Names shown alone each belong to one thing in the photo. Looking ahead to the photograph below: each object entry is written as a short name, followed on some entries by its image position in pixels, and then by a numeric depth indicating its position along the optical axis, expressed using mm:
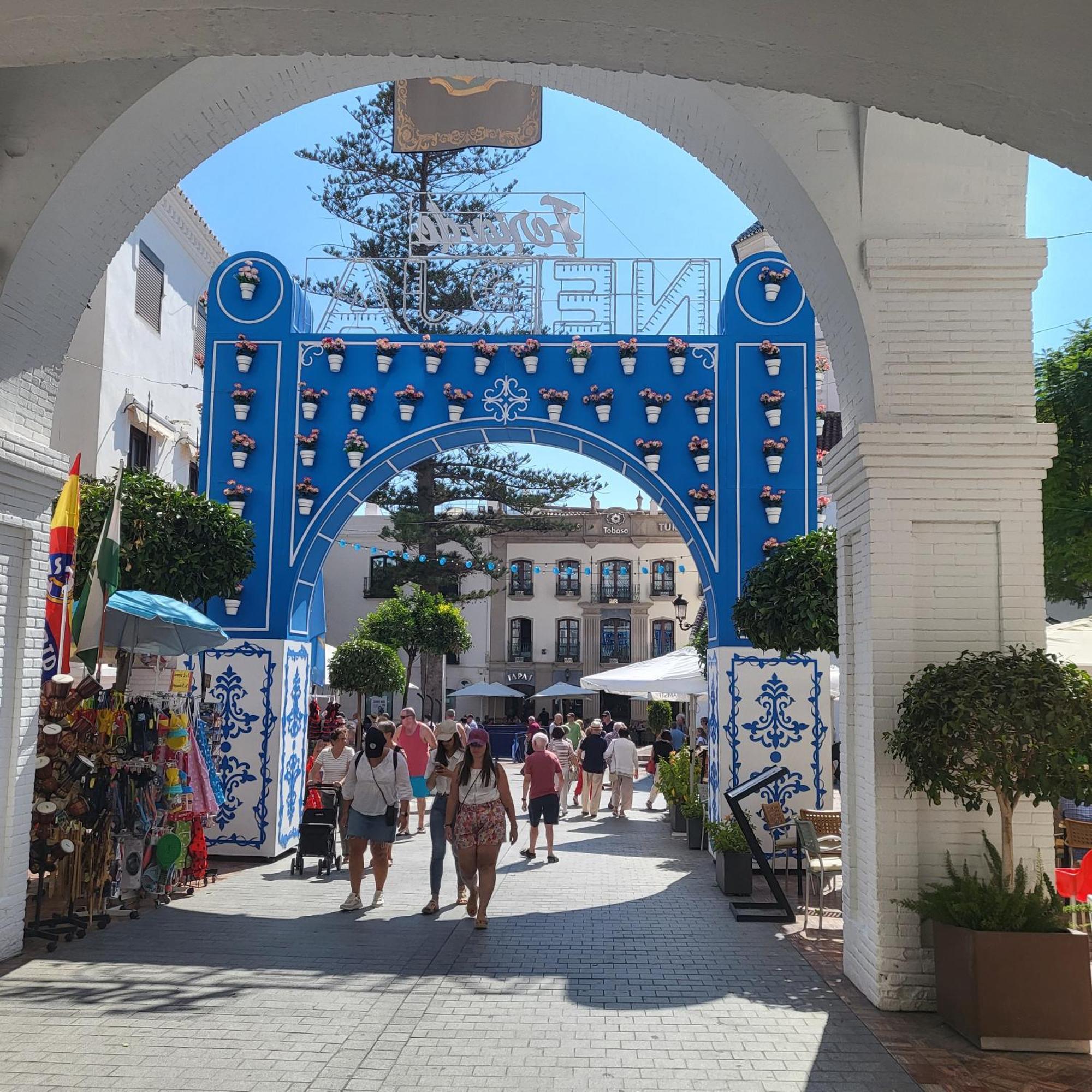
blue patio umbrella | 9102
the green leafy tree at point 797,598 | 9750
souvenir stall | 7984
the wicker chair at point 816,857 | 8727
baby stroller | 10727
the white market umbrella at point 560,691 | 36344
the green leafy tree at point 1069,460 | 9906
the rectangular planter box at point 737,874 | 10070
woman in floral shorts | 8586
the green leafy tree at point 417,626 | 27312
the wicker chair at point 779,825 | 10453
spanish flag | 9445
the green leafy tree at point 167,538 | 10406
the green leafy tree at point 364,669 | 22891
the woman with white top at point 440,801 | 9180
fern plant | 5766
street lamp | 21328
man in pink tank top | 13078
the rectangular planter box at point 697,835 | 13297
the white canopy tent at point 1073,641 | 8977
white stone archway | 6480
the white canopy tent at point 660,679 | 15672
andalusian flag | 8961
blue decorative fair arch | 12633
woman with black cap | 9383
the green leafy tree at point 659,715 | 34062
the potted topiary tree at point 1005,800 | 5570
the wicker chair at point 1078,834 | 8961
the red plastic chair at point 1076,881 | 7141
